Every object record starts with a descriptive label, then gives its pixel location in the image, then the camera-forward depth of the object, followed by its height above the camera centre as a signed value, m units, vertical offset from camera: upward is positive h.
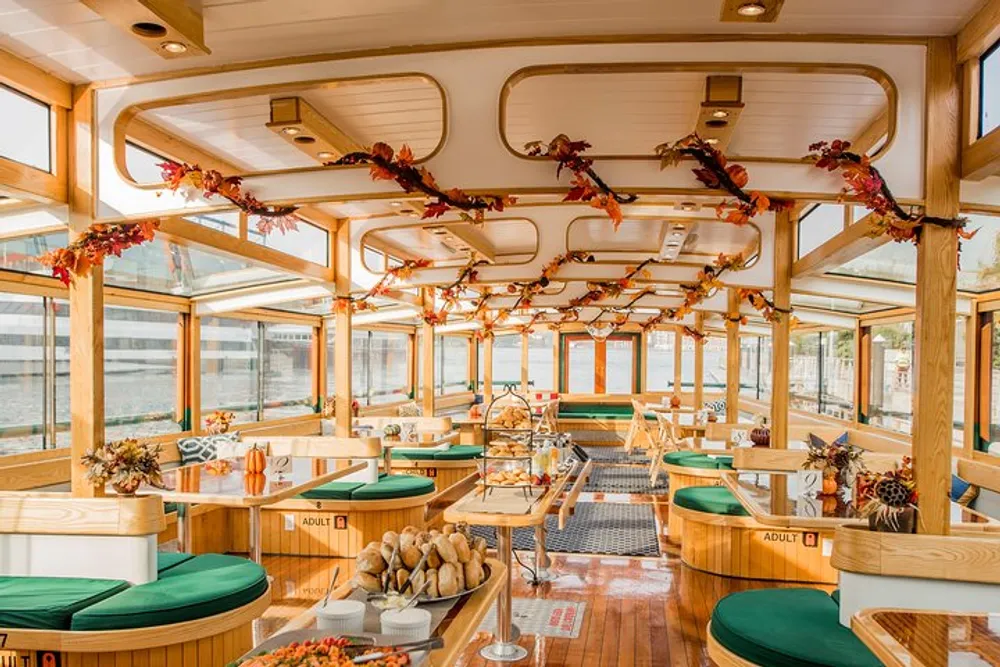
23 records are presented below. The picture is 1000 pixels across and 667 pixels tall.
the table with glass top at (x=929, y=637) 1.98 -0.88
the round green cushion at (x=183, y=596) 3.38 -1.33
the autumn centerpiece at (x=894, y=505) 3.16 -0.75
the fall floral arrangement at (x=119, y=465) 3.86 -0.75
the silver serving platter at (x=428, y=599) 2.55 -0.93
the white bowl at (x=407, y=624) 2.24 -0.90
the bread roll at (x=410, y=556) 2.66 -0.82
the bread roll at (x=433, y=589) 2.56 -0.90
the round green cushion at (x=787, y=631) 2.94 -1.29
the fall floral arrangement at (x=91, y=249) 3.76 +0.35
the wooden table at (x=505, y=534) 4.13 -1.24
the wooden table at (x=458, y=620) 2.20 -0.96
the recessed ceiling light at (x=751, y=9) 2.46 +1.02
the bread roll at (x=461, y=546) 2.74 -0.82
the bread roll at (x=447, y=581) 2.57 -0.88
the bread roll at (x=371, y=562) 2.66 -0.85
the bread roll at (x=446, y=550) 2.68 -0.81
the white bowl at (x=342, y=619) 2.29 -0.90
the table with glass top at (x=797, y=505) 4.30 -1.12
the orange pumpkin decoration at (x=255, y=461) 5.79 -1.08
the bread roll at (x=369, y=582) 2.62 -0.90
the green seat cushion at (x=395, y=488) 6.89 -1.55
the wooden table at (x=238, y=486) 4.79 -1.15
